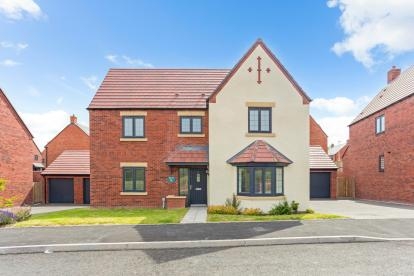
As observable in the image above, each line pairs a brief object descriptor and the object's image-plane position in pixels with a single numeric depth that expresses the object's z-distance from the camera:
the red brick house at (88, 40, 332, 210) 13.98
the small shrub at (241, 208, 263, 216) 13.14
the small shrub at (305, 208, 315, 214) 13.73
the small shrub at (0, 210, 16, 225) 11.13
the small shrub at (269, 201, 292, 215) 13.25
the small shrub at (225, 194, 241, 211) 13.63
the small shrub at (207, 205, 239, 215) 13.39
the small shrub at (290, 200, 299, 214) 13.58
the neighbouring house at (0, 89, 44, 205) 17.81
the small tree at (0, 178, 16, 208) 15.89
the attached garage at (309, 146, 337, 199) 21.61
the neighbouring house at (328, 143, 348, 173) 39.98
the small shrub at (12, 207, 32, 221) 11.90
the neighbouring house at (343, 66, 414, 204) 17.48
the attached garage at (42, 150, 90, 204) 20.22
